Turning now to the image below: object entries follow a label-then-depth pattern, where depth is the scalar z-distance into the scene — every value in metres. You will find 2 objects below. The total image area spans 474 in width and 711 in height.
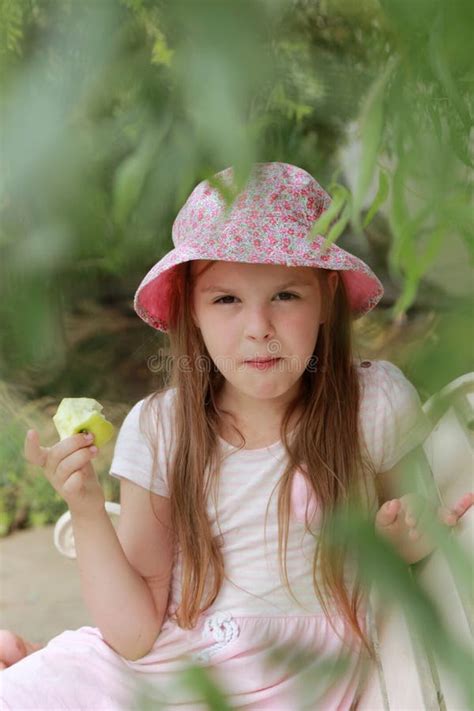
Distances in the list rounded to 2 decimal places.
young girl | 1.43
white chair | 1.36
